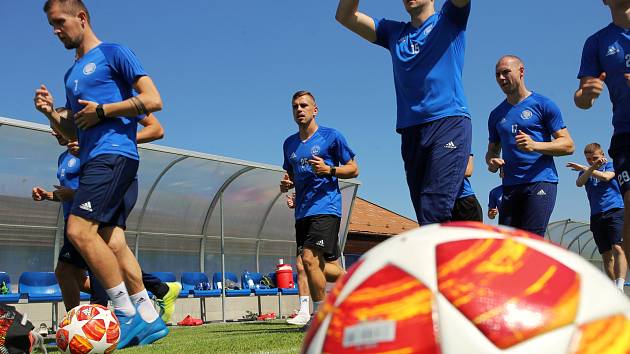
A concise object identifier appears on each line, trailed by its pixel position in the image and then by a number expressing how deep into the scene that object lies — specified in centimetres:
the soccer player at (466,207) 611
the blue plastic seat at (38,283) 1141
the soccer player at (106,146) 438
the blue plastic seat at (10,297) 1005
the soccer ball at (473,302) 130
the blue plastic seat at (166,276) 1375
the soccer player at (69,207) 555
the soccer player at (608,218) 937
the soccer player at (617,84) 433
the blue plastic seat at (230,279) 1418
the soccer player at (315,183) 668
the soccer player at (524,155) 575
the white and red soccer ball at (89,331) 406
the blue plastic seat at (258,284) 1475
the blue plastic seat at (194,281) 1382
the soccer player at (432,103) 400
